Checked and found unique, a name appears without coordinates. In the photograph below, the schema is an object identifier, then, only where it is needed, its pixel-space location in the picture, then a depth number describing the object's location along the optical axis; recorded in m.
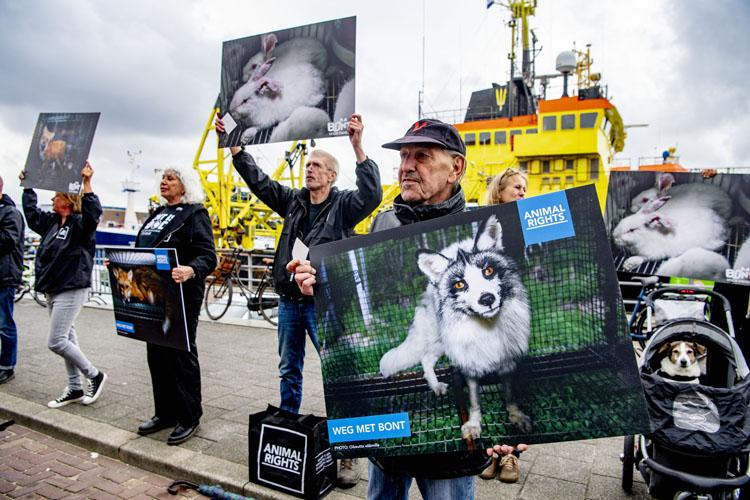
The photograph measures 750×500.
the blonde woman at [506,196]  3.30
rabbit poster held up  3.11
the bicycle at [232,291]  8.90
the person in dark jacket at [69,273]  4.51
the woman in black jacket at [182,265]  3.85
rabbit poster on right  3.35
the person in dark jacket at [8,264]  5.24
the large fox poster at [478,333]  1.30
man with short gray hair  3.47
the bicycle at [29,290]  11.12
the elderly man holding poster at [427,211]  1.70
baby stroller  2.49
